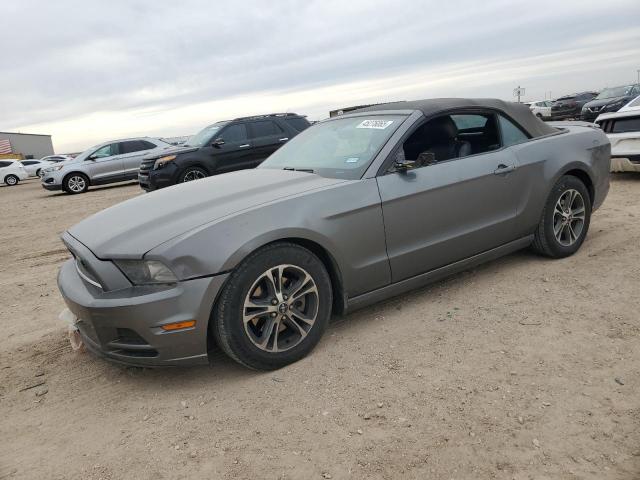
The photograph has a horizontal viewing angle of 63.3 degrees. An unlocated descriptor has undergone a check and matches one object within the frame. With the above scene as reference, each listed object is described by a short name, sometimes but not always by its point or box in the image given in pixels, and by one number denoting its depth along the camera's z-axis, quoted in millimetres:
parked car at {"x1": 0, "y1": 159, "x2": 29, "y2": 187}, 27516
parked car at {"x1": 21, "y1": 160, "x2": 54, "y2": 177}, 33028
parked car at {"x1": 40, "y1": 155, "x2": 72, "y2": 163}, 39772
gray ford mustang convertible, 2787
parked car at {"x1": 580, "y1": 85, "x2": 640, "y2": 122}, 18700
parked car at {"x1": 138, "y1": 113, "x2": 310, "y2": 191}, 11062
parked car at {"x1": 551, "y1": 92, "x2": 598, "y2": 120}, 27422
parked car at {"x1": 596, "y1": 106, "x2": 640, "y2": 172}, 7523
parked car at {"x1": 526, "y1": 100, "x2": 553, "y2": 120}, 30541
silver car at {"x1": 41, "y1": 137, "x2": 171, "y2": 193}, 15758
